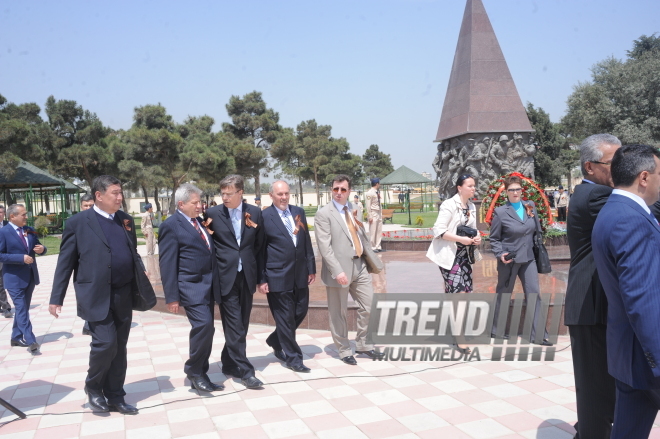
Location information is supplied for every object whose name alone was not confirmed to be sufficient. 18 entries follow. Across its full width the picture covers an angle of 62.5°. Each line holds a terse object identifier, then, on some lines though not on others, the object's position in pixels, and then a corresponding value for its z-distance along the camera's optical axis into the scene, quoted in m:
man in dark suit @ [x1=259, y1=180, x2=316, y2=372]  4.77
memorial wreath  9.79
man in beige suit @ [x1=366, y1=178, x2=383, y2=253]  12.09
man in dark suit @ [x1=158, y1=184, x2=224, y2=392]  4.18
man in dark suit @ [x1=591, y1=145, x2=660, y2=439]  2.07
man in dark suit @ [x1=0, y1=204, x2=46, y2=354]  5.87
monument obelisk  13.74
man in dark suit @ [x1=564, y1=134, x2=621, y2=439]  2.72
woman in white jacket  4.93
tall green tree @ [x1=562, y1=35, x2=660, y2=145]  28.17
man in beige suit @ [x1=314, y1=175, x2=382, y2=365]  4.89
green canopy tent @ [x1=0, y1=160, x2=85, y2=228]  25.36
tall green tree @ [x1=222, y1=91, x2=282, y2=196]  43.50
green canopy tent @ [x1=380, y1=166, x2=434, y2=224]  30.25
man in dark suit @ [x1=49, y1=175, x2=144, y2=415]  3.87
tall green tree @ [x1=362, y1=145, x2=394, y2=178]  60.83
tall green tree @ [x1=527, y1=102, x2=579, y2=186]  40.03
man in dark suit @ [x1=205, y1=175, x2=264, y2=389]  4.44
